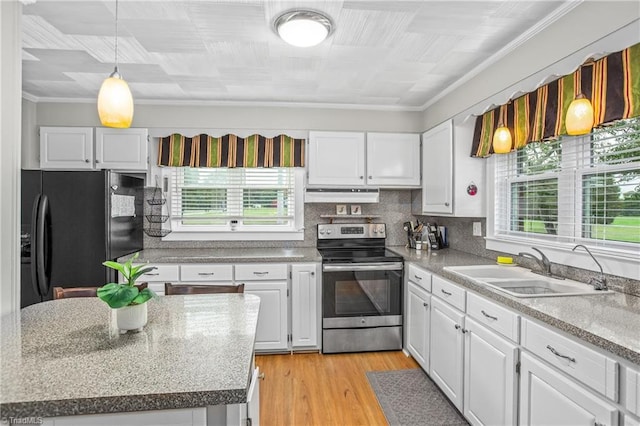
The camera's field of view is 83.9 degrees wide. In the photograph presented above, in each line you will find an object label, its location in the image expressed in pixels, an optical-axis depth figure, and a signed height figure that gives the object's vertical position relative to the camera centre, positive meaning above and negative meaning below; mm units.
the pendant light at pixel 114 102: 1566 +482
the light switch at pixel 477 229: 3004 -151
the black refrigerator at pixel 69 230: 2617 -151
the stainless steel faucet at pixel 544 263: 2150 -317
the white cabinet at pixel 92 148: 3305 +578
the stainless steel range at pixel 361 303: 3137 -821
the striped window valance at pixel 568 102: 1582 +610
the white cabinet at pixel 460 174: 2922 +307
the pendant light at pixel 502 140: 2381 +482
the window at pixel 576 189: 1810 +137
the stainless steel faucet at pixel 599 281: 1756 -349
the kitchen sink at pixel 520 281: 1836 -408
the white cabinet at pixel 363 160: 3500 +511
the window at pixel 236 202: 3658 +88
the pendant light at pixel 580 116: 1668 +452
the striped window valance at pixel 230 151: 3496 +590
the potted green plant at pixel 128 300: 1233 -317
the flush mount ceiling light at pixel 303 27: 1940 +1038
